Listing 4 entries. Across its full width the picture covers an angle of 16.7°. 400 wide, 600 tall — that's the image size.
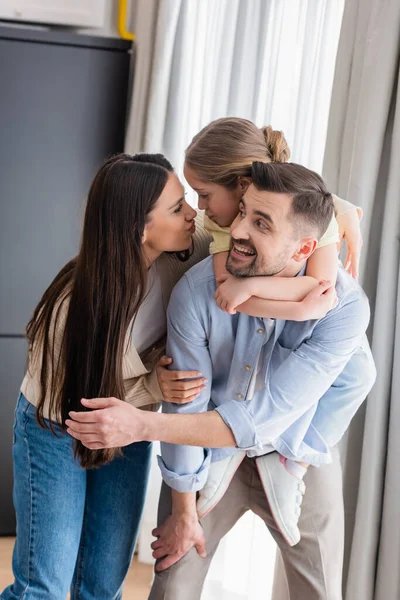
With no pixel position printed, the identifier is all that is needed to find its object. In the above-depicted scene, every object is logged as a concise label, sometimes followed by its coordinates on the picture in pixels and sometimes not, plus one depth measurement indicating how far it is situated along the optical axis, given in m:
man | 2.59
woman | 2.70
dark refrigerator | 3.72
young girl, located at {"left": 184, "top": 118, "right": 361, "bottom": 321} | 2.58
